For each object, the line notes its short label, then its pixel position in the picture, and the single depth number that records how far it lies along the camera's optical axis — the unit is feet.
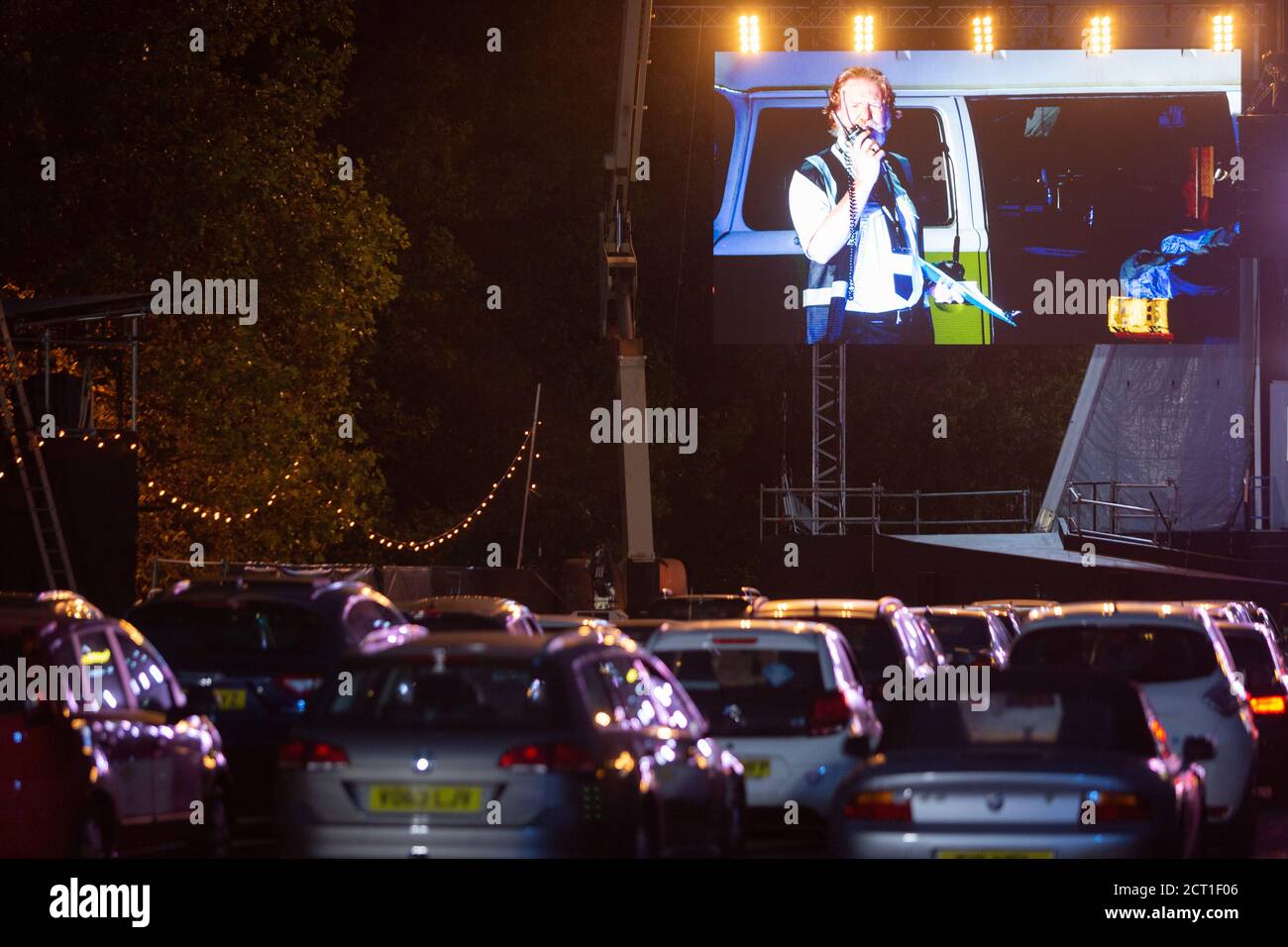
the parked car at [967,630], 72.38
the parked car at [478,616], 58.29
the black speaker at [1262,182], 113.39
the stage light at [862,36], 113.80
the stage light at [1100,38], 114.42
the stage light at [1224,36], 114.62
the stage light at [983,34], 113.91
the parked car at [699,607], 81.66
